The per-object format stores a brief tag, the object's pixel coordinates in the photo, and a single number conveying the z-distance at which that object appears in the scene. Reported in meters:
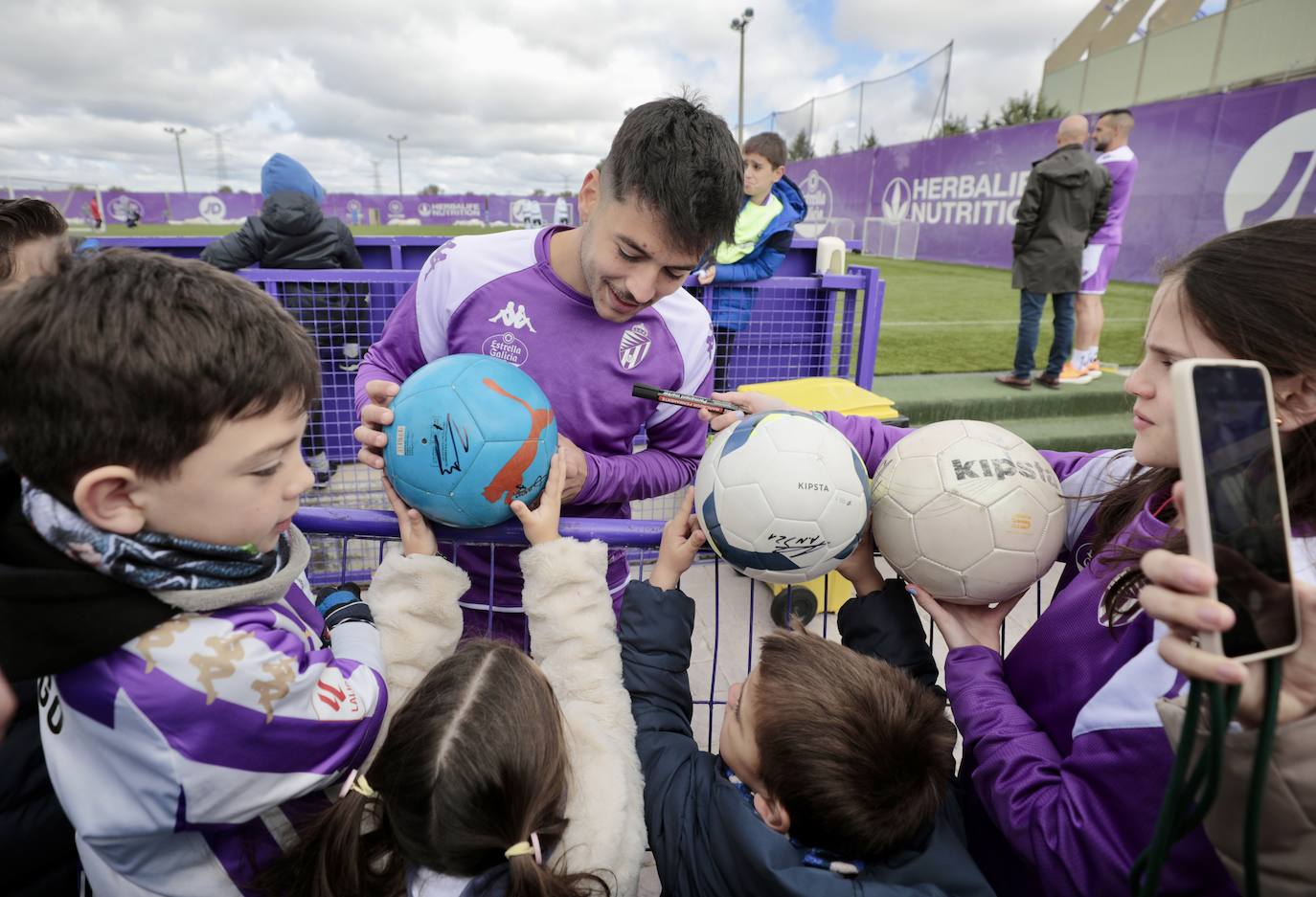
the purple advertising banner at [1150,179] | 12.08
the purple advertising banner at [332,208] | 41.91
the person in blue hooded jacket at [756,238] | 5.19
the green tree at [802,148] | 31.70
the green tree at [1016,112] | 38.43
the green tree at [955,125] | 26.02
